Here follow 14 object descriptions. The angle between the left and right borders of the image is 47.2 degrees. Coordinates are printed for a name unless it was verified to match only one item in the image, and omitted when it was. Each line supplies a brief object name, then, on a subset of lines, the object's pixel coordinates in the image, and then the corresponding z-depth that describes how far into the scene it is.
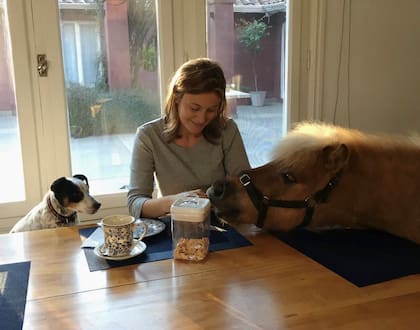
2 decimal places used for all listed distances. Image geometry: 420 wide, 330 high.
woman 1.65
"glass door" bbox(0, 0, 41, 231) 2.33
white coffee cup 1.17
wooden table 0.89
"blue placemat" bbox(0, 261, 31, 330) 0.91
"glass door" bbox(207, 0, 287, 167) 2.74
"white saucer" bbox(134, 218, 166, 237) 1.34
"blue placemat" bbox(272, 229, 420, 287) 1.09
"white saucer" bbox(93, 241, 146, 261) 1.17
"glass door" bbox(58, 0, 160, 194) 2.50
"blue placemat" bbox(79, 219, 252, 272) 1.16
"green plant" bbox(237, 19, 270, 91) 2.79
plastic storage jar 1.16
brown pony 1.25
